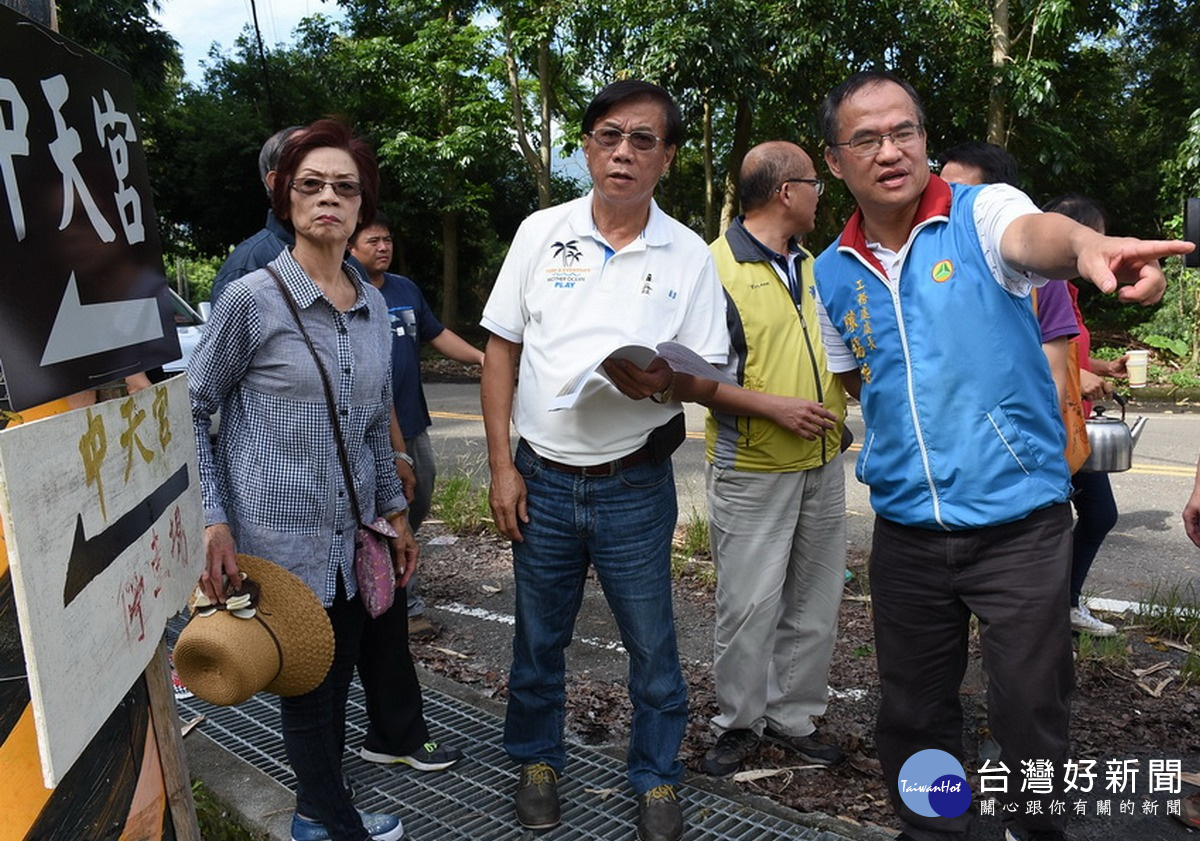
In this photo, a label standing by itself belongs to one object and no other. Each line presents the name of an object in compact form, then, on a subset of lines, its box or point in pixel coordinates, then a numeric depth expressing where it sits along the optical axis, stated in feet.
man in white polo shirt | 9.10
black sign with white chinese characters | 4.62
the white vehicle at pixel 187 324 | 29.52
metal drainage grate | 9.43
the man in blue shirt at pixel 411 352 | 14.42
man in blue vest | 7.85
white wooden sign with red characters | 4.07
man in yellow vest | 10.58
